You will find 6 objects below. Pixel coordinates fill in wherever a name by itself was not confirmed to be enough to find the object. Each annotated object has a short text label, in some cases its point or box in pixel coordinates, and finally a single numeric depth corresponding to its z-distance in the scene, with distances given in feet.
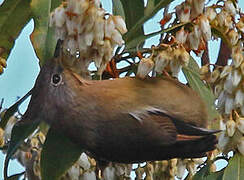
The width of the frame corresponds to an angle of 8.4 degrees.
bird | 16.39
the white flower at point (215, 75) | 17.03
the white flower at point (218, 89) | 16.75
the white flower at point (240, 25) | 16.80
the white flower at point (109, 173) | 17.22
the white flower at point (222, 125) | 16.77
